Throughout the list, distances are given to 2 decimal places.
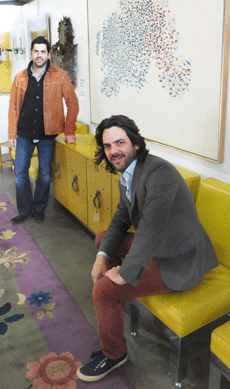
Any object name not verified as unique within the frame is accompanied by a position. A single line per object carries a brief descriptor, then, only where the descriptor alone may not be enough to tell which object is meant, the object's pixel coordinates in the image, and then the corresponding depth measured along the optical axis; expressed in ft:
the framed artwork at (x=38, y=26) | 14.34
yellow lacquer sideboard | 8.59
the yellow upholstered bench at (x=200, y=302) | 5.19
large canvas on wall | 6.61
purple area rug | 5.75
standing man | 10.77
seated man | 5.13
